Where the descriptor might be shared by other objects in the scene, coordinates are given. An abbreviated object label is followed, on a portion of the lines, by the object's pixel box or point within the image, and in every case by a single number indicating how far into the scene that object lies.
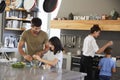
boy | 4.70
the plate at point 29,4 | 3.99
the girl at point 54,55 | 3.35
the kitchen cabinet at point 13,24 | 7.34
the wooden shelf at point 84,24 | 5.49
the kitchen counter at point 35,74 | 2.67
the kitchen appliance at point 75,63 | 5.94
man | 4.12
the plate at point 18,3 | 4.40
